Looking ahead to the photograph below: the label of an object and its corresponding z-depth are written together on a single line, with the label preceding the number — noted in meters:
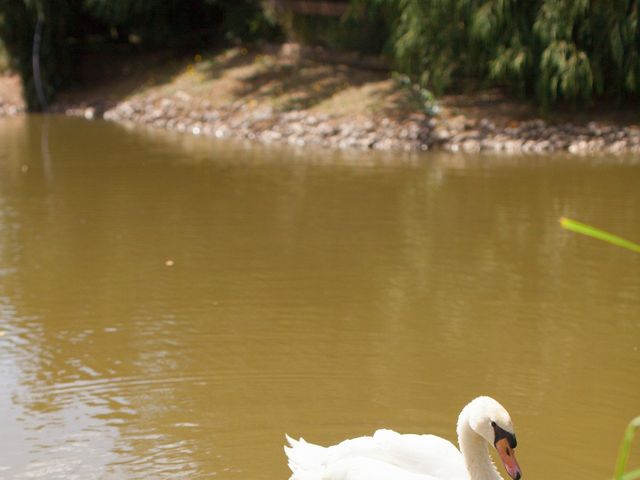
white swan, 9.37
